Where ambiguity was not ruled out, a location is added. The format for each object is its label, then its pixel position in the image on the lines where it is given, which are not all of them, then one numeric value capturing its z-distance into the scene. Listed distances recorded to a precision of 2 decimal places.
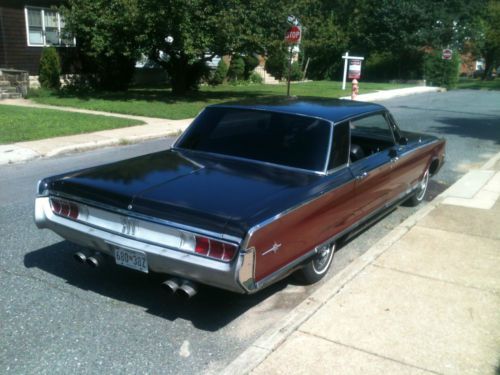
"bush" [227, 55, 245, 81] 30.20
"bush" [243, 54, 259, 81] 31.17
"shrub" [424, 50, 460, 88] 39.09
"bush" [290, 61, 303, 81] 36.96
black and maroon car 3.58
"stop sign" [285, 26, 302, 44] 18.09
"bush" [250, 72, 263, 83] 31.92
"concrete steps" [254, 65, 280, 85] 34.11
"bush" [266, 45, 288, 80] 33.97
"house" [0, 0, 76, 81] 19.92
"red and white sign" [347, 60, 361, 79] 27.24
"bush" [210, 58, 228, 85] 27.99
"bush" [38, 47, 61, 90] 20.19
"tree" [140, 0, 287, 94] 17.27
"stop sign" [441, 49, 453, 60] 38.84
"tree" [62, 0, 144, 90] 17.39
